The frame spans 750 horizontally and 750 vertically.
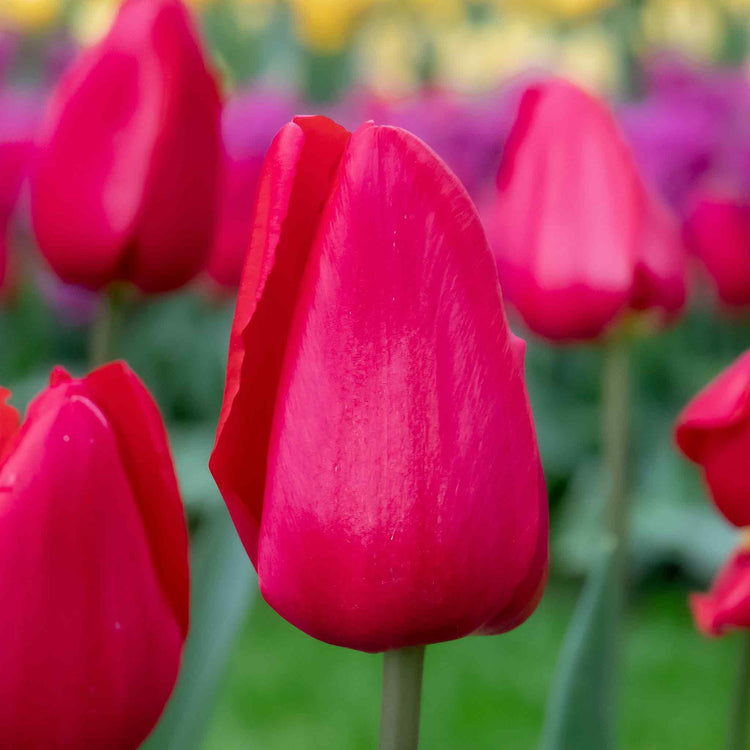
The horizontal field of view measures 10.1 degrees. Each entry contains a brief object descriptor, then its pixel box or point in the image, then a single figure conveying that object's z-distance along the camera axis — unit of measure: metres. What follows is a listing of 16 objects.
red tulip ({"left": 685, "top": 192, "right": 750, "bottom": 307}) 1.22
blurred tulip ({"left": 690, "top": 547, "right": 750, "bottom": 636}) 0.60
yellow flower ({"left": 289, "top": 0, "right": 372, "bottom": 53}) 3.67
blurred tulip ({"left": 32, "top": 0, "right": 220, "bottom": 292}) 0.68
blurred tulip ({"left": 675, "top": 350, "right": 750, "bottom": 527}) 0.60
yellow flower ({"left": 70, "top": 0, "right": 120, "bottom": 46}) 2.97
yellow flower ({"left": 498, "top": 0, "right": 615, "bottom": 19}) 4.08
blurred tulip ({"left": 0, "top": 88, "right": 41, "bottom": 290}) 1.40
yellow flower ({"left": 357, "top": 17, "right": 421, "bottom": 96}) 3.34
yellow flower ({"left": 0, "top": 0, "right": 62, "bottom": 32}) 3.70
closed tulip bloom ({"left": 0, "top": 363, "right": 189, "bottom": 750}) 0.56
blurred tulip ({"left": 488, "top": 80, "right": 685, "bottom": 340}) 0.70
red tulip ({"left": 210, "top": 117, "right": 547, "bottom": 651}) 0.56
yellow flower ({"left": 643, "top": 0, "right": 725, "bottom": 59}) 3.91
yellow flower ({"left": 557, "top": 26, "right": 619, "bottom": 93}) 2.90
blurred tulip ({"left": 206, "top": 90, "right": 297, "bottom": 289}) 1.27
